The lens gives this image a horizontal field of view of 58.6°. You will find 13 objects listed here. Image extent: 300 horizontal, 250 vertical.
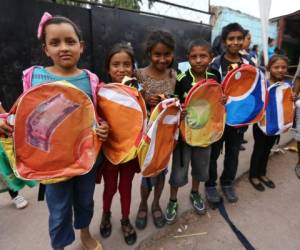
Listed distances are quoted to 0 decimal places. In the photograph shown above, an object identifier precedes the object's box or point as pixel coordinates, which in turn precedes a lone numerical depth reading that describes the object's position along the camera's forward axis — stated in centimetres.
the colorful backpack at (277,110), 251
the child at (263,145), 255
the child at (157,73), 183
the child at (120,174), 182
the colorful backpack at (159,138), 163
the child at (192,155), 200
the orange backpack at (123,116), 156
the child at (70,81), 142
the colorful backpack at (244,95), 214
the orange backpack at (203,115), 193
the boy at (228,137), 224
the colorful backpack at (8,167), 141
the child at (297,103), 298
